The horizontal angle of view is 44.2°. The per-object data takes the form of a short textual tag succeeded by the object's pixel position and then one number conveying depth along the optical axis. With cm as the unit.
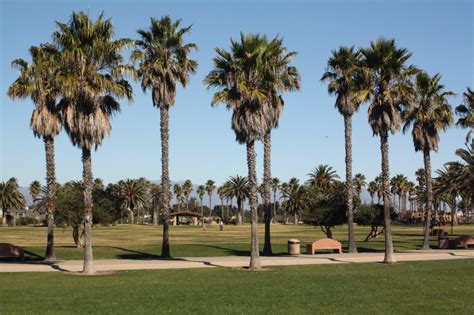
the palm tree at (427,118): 4081
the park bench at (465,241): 4384
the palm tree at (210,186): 18388
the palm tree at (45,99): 3184
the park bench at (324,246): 3816
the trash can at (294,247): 3759
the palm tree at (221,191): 17060
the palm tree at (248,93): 2884
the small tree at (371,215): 4847
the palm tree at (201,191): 18600
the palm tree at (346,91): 3869
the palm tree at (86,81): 2602
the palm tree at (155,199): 14485
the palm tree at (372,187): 16941
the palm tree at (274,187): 16512
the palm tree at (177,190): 18458
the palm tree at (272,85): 2917
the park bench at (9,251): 3288
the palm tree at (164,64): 3534
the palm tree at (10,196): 11869
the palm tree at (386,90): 3177
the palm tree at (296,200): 12603
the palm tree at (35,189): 14862
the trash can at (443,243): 4372
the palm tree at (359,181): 16195
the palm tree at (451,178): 5128
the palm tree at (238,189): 14377
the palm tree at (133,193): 12925
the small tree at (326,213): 4563
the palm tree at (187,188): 18225
